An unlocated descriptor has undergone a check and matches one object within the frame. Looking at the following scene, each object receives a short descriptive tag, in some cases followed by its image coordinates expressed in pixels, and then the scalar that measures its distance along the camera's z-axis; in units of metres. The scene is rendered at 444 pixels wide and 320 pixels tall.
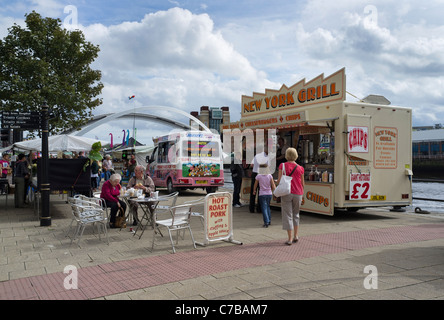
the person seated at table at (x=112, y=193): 8.78
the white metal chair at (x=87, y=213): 7.32
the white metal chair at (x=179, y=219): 6.82
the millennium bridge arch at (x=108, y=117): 66.19
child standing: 9.23
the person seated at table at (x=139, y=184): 9.16
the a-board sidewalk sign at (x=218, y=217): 7.06
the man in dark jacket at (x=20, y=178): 13.05
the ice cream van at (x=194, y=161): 16.05
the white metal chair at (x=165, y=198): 7.73
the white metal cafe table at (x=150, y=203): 8.07
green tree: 17.00
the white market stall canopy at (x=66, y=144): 12.49
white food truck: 10.03
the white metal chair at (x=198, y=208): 12.25
